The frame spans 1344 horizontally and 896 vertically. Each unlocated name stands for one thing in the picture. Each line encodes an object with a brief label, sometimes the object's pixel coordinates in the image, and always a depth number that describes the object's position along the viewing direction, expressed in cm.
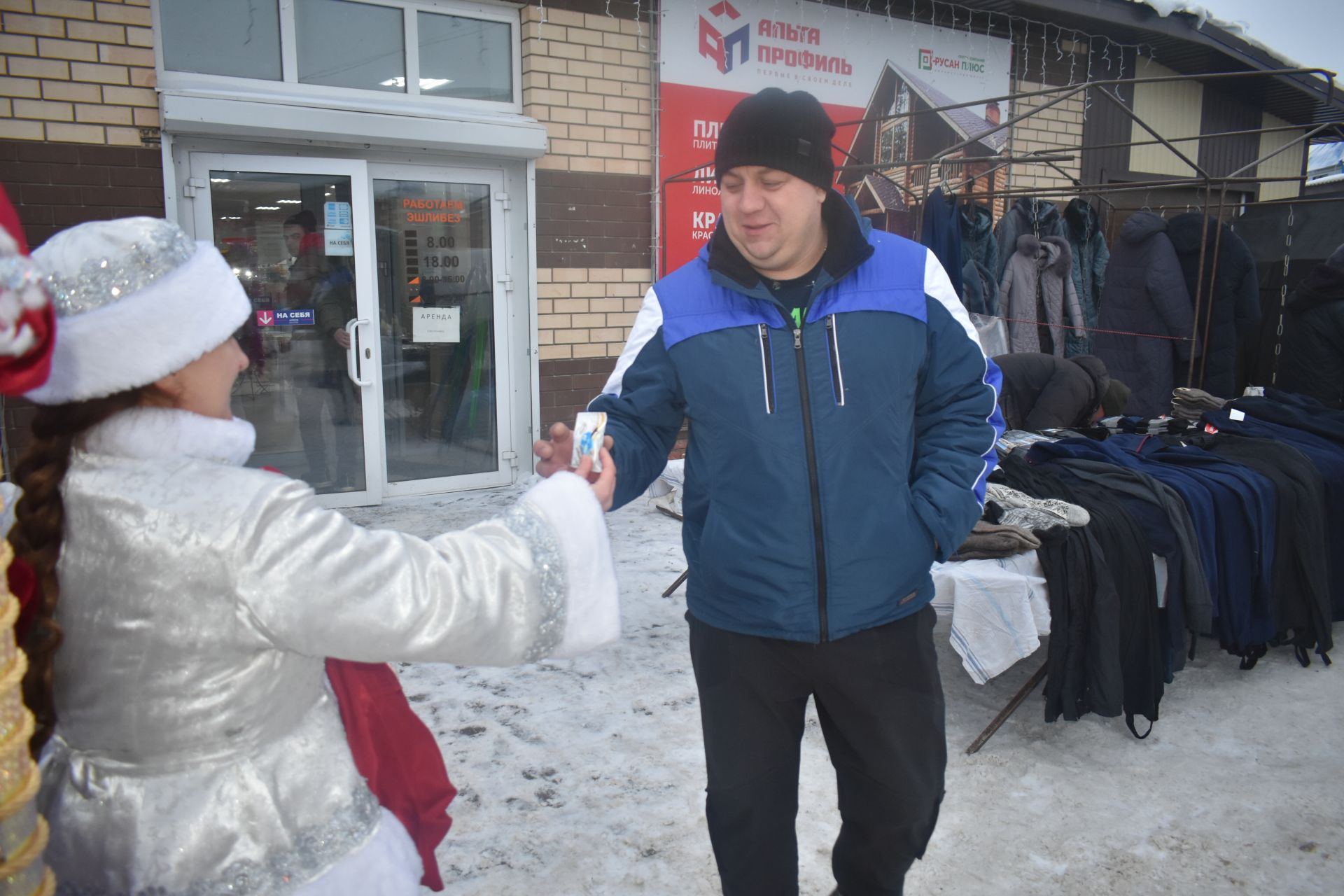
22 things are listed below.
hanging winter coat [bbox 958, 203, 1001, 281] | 709
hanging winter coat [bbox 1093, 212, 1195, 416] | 617
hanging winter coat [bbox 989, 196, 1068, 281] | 726
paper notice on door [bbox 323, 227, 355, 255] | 601
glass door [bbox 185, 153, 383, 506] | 574
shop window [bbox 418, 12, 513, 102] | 629
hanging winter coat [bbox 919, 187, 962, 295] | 659
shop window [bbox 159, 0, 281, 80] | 549
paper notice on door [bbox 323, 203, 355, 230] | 598
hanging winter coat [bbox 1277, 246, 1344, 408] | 523
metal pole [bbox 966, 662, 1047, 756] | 330
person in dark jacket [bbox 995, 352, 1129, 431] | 478
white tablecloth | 316
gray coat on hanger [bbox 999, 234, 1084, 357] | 702
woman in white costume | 106
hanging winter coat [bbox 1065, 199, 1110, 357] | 749
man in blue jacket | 196
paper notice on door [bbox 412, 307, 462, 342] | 646
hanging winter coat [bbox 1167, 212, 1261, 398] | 632
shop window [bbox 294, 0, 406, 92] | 589
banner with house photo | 707
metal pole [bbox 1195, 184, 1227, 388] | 540
